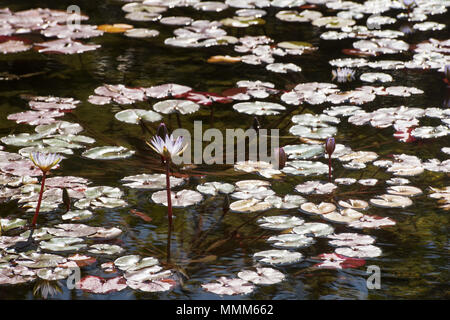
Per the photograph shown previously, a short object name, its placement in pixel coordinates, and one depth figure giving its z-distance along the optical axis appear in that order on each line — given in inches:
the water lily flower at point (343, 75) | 284.5
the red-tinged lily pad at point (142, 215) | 183.3
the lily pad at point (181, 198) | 189.0
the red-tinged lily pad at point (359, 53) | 318.0
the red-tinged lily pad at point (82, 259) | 159.9
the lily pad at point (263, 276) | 154.9
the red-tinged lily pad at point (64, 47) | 323.6
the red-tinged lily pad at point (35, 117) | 239.5
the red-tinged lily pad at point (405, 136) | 230.7
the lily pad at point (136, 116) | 241.7
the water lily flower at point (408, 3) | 377.2
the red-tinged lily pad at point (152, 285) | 150.3
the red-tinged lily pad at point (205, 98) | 262.5
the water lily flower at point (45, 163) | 170.7
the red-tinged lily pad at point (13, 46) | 322.3
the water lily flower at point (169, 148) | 159.6
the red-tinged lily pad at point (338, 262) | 161.0
